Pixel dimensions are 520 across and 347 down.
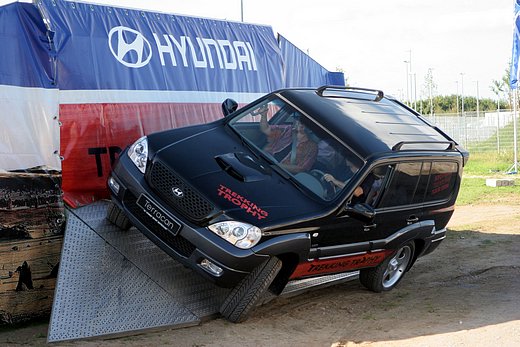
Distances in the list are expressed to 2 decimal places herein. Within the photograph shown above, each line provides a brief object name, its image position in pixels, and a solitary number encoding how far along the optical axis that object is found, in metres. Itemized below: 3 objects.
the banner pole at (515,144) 20.15
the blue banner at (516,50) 18.90
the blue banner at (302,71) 11.28
